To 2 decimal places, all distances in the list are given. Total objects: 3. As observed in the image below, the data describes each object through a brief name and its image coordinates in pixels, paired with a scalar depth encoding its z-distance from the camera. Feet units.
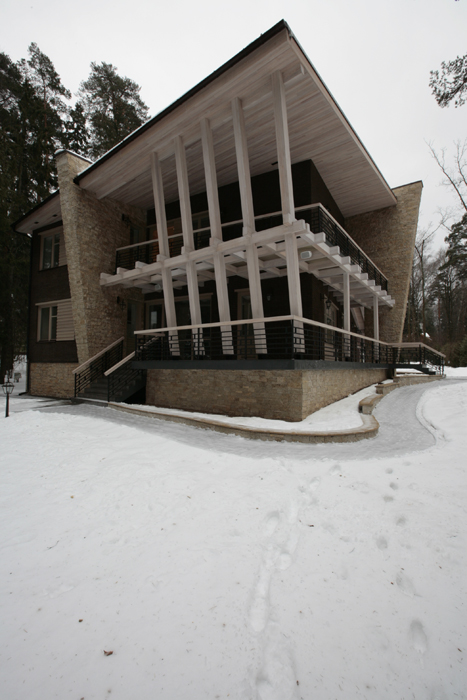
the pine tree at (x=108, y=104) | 76.07
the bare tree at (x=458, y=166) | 67.62
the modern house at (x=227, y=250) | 28.43
